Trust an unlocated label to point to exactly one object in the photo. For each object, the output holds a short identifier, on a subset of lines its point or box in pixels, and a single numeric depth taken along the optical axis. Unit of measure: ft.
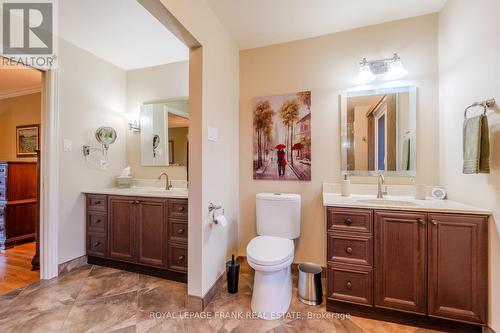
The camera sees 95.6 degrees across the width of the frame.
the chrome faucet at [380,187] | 6.55
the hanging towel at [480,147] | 4.58
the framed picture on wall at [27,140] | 12.71
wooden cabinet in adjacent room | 10.14
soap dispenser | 6.80
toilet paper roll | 6.10
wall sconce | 9.75
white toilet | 5.36
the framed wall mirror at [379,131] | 6.71
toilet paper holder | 6.11
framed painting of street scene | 7.64
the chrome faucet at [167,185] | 8.95
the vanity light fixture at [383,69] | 6.59
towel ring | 4.53
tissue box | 9.18
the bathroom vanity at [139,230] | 7.04
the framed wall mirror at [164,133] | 9.02
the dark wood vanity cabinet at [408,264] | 4.70
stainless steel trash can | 6.01
